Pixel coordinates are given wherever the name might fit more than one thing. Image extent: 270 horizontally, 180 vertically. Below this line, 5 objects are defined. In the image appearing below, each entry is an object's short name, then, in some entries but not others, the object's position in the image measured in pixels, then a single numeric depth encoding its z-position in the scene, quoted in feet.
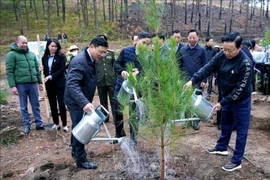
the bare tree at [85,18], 90.69
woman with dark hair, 14.52
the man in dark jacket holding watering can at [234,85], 9.28
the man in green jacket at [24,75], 14.53
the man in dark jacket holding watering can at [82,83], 9.19
